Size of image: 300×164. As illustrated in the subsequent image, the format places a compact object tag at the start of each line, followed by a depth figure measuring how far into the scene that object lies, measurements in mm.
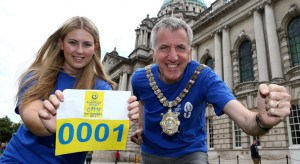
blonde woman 776
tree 54582
